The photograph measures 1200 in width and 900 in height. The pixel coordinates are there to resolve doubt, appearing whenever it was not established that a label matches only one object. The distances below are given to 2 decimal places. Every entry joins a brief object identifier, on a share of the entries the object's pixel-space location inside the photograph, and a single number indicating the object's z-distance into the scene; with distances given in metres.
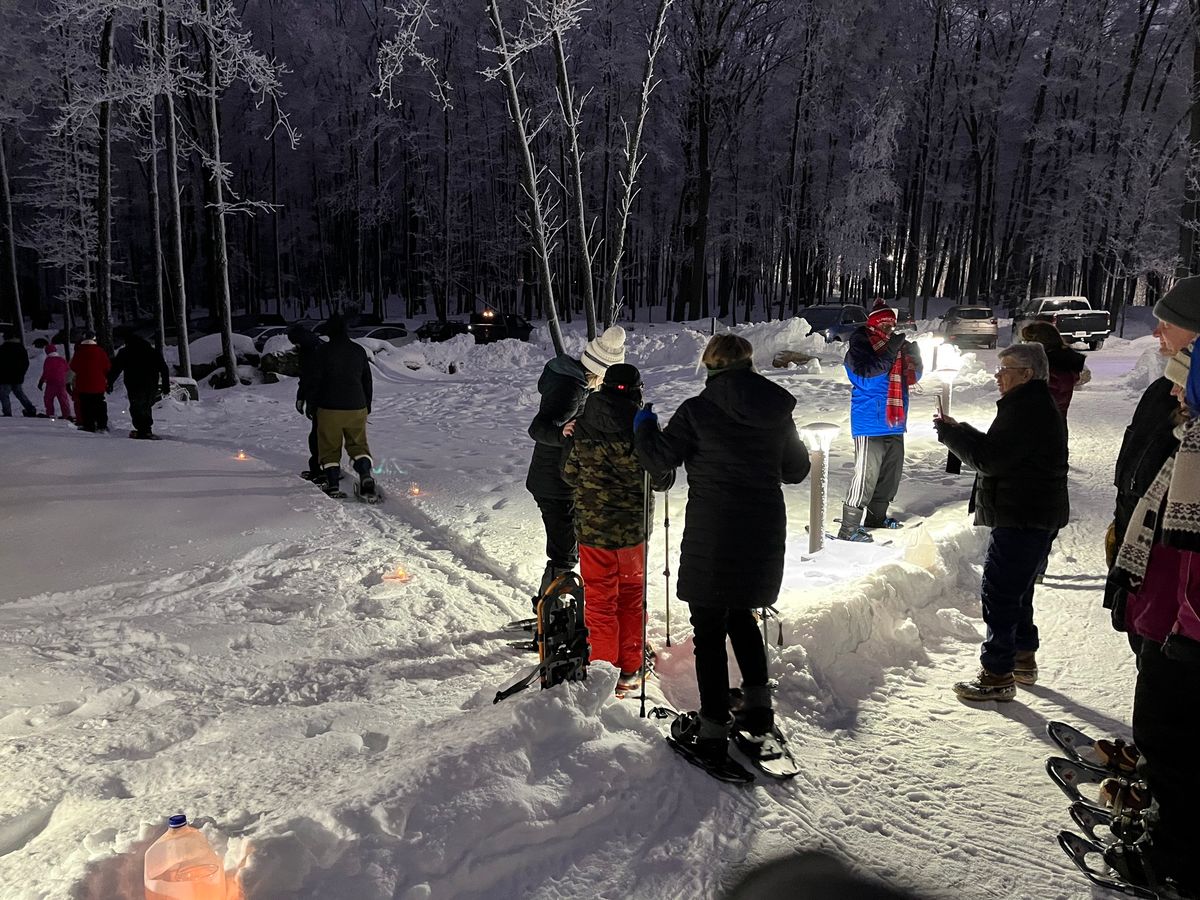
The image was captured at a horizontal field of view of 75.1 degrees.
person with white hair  4.21
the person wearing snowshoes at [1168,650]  2.63
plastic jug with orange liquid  2.36
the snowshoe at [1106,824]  3.09
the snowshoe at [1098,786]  3.32
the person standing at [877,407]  6.72
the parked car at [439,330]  28.66
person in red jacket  12.51
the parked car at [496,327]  27.17
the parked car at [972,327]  24.22
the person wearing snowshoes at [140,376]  11.69
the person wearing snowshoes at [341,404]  8.42
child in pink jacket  14.42
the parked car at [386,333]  26.31
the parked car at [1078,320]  23.22
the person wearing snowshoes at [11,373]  14.82
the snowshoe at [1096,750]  3.56
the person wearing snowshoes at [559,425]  4.74
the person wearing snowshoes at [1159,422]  2.88
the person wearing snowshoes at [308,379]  8.45
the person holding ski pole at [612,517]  4.25
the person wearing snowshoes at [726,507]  3.48
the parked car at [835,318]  25.75
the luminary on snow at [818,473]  6.16
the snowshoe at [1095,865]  2.91
